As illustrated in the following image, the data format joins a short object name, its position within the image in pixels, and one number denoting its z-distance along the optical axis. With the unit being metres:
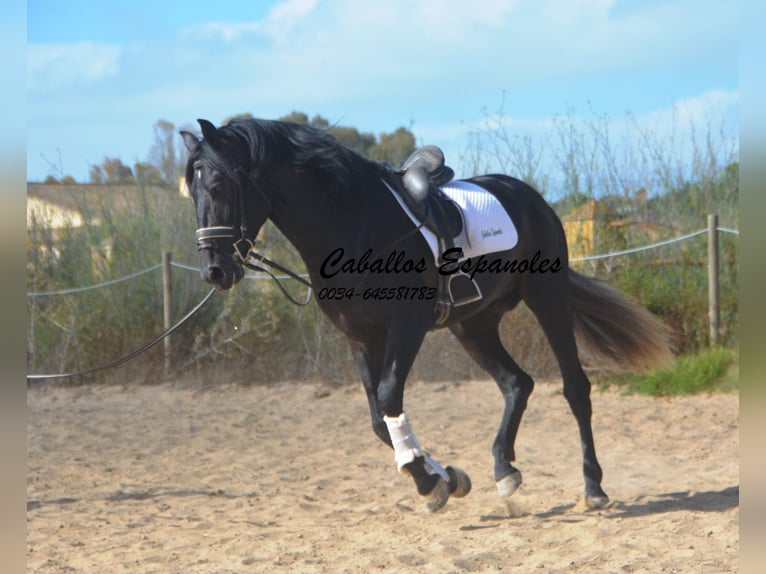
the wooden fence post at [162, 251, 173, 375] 19.83
